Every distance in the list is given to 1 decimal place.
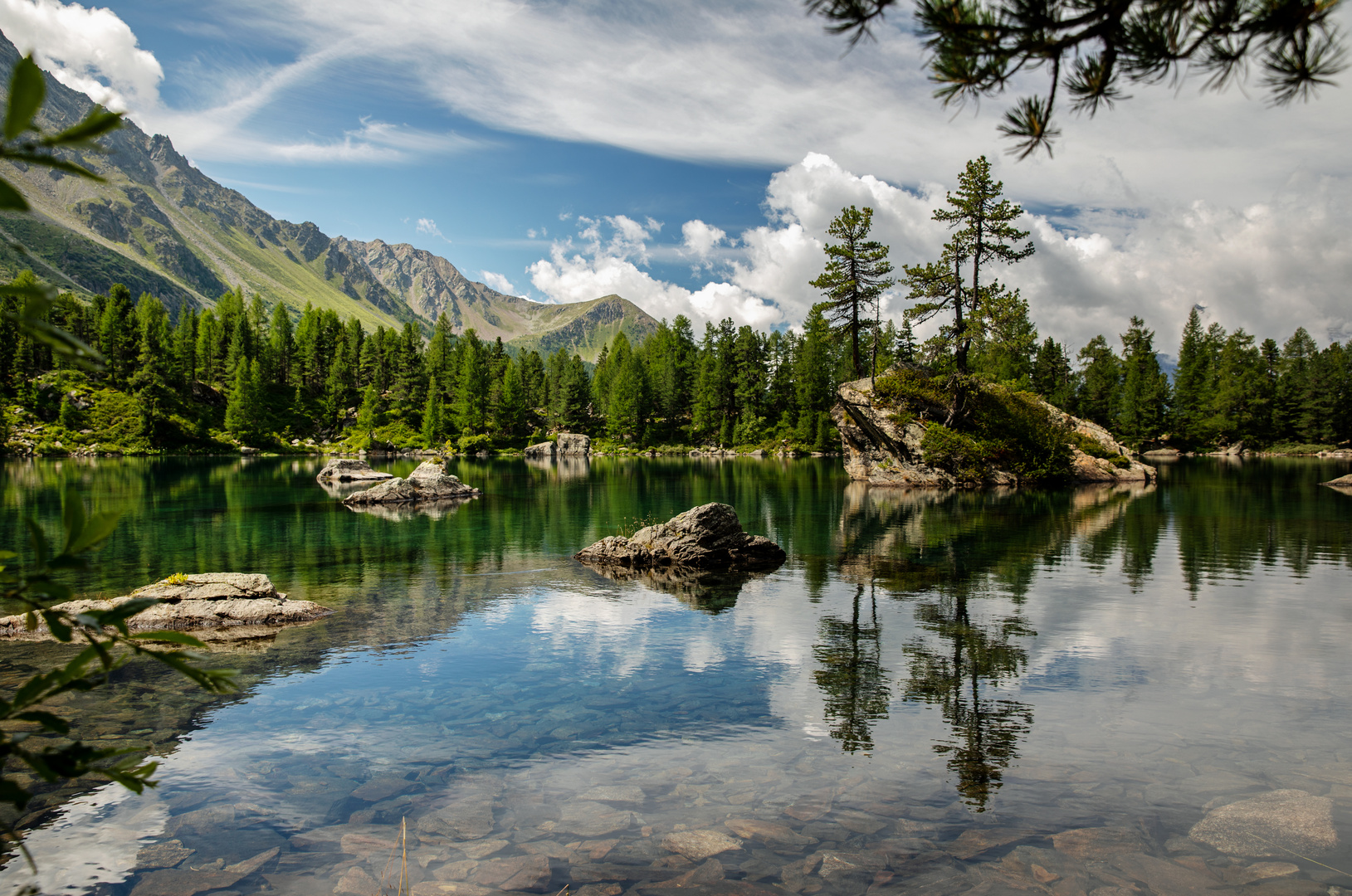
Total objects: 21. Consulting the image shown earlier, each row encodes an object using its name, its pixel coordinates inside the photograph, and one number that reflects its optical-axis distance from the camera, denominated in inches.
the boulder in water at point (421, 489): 1790.1
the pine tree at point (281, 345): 5521.7
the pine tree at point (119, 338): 4434.1
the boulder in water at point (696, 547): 1007.6
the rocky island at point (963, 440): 2183.8
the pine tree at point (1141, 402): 4532.5
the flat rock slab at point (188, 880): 299.3
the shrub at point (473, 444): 4840.1
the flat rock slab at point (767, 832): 331.0
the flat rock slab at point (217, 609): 660.1
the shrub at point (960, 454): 2169.0
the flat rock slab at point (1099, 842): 320.8
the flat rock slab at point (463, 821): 338.6
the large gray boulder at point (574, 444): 4931.1
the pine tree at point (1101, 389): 4798.2
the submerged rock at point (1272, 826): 322.0
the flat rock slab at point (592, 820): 340.8
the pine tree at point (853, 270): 2420.0
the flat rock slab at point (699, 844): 322.7
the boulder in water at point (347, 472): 2400.3
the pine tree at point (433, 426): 4874.5
